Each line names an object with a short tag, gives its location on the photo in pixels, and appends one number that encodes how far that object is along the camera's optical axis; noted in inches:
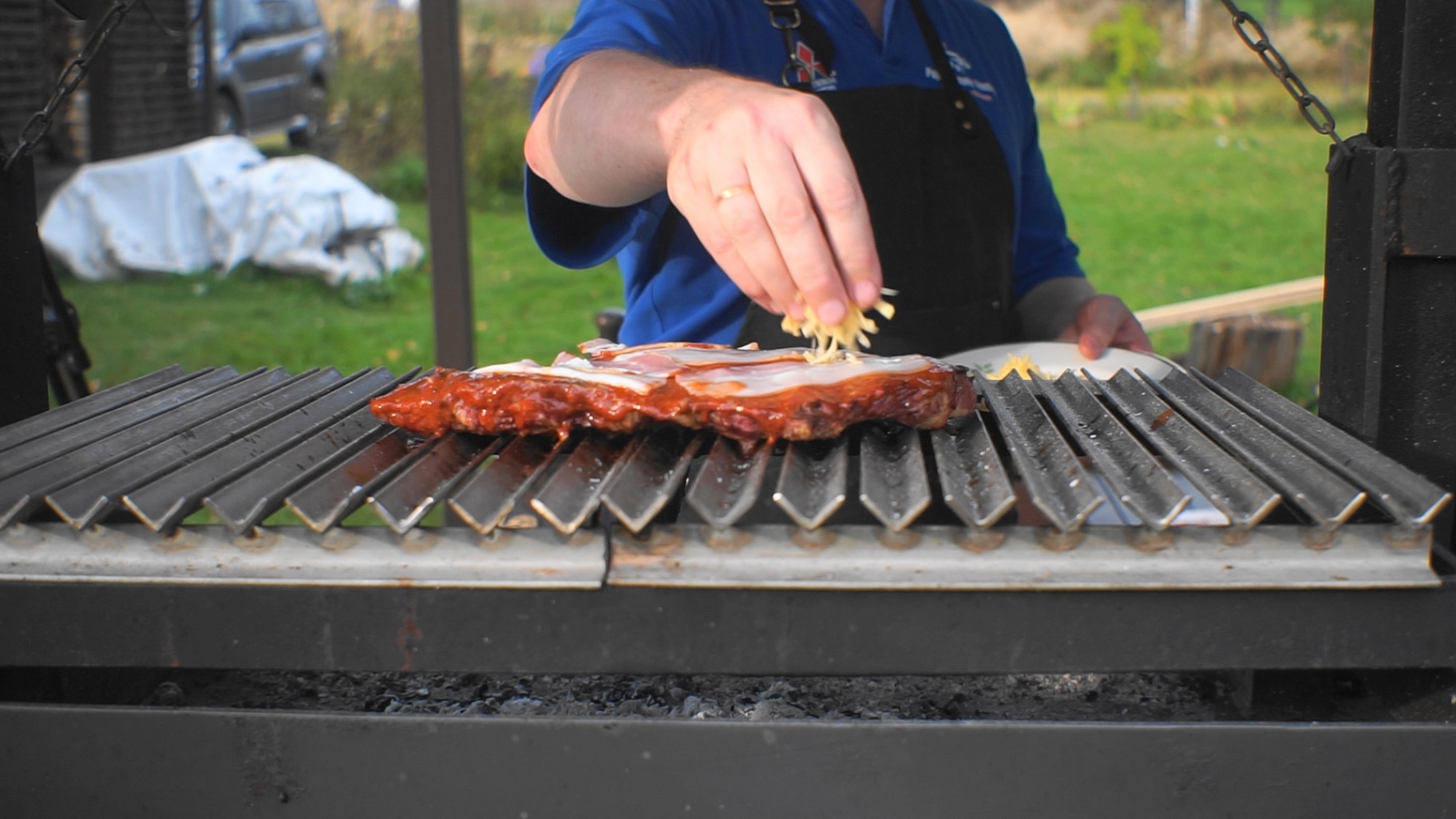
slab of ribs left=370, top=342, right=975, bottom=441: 64.6
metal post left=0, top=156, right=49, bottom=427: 78.7
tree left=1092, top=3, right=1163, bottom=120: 521.3
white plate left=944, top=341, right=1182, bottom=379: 100.5
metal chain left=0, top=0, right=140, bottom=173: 74.5
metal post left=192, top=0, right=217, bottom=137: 455.3
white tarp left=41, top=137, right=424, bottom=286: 375.2
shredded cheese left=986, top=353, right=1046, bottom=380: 96.0
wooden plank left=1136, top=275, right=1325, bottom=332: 275.3
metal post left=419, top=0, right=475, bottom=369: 163.2
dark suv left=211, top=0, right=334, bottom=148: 512.1
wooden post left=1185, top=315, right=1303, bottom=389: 258.7
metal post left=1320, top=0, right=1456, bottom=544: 67.7
